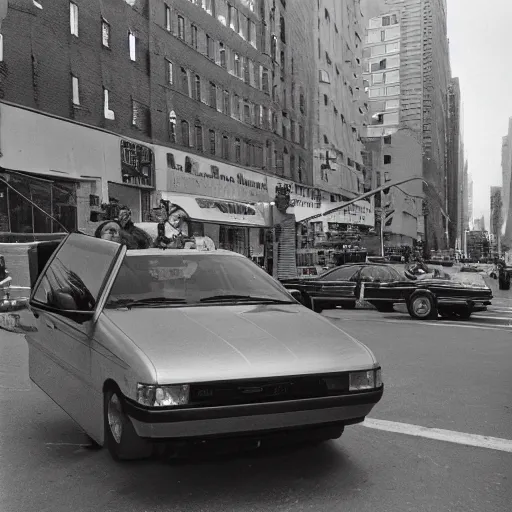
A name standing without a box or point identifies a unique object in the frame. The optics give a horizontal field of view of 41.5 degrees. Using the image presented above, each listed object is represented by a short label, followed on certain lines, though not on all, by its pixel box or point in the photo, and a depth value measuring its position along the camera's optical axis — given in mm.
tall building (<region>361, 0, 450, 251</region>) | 106938
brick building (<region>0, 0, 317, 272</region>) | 19438
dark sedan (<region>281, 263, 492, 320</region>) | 15461
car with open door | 3654
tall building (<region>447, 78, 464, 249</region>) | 179900
